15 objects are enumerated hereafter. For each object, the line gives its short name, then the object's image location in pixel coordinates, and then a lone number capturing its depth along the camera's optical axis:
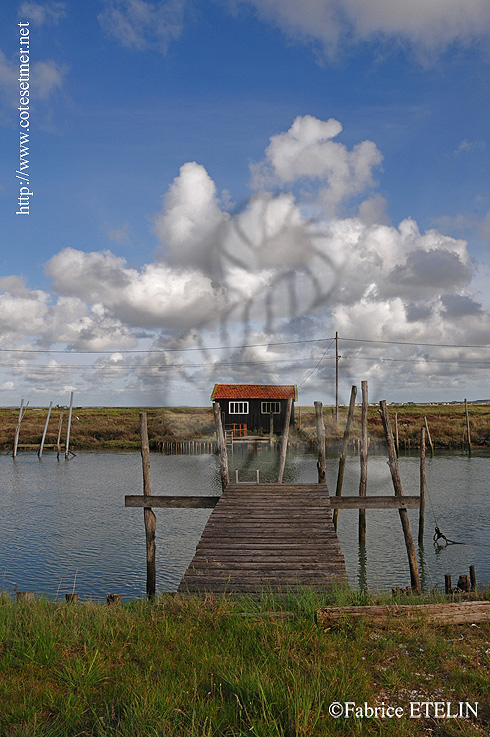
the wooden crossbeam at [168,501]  12.34
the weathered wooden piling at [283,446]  15.97
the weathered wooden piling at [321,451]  15.04
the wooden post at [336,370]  51.31
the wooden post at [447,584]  10.29
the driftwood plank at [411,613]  6.27
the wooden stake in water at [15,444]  46.82
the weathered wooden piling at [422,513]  18.70
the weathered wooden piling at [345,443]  18.36
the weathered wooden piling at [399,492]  12.21
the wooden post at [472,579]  11.45
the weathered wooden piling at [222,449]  14.34
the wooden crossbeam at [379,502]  12.38
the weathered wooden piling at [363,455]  17.00
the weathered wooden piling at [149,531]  12.23
